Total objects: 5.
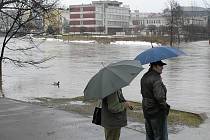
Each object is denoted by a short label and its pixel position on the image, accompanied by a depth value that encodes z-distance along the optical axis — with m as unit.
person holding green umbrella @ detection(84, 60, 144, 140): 6.97
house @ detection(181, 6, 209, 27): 145.51
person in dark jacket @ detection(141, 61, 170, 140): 7.20
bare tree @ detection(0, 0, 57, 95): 15.20
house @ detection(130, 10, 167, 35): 159.46
